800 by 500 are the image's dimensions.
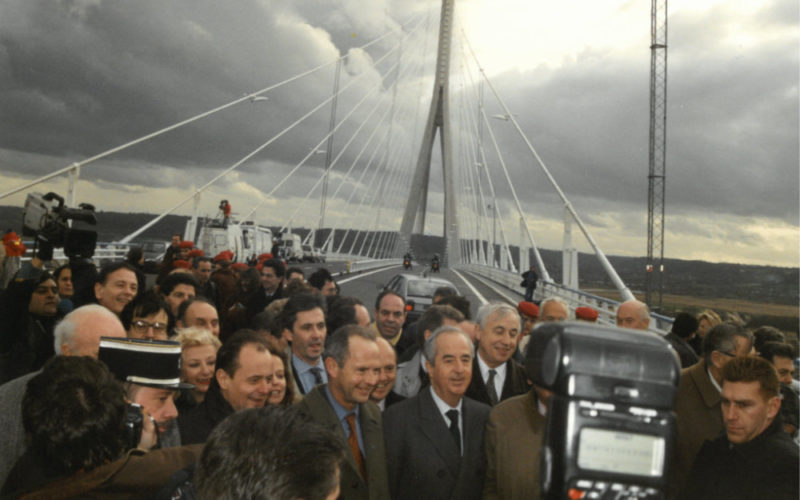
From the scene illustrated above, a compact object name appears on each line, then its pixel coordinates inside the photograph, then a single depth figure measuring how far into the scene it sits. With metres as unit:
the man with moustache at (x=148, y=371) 3.04
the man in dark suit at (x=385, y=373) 4.05
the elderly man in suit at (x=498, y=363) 4.74
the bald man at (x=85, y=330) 3.69
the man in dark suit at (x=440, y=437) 3.41
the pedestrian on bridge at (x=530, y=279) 23.53
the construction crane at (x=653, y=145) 37.41
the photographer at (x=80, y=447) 2.19
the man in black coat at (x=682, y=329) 6.39
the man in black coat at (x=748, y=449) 2.86
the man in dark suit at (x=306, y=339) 5.15
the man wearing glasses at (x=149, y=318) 4.90
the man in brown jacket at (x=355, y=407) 3.28
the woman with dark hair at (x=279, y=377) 3.80
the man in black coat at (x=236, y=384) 3.62
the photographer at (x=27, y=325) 4.91
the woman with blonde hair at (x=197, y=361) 3.94
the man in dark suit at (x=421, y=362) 4.85
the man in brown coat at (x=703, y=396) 3.76
